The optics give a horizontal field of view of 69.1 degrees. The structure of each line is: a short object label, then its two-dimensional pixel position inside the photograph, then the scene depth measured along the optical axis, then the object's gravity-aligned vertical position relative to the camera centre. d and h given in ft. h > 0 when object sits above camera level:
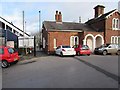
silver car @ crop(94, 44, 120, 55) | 40.73 -2.27
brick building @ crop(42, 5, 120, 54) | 44.33 +6.27
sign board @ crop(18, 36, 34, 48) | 41.08 +1.13
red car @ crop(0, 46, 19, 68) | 21.17 -2.87
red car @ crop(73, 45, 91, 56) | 37.14 -2.45
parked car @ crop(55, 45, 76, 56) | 34.99 -2.70
